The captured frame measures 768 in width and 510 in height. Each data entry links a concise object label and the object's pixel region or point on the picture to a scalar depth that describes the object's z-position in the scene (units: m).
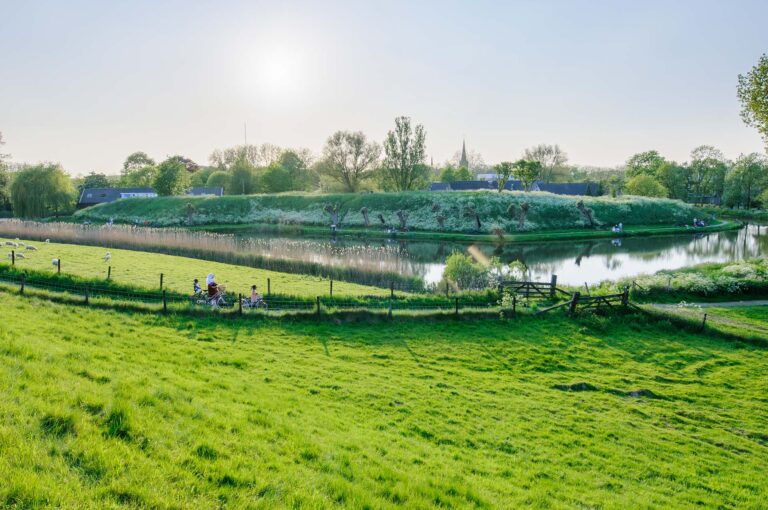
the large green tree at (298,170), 103.44
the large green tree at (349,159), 84.56
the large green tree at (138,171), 106.88
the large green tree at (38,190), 68.62
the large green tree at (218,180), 101.94
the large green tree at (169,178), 84.56
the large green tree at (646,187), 91.62
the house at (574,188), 103.50
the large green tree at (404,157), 82.44
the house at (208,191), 100.31
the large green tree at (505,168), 95.29
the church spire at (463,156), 144.96
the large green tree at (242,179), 94.88
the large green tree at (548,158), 123.41
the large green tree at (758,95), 30.98
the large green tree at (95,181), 102.32
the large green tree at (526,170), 90.25
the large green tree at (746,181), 89.25
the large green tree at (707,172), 103.94
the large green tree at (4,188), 62.53
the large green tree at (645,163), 111.25
